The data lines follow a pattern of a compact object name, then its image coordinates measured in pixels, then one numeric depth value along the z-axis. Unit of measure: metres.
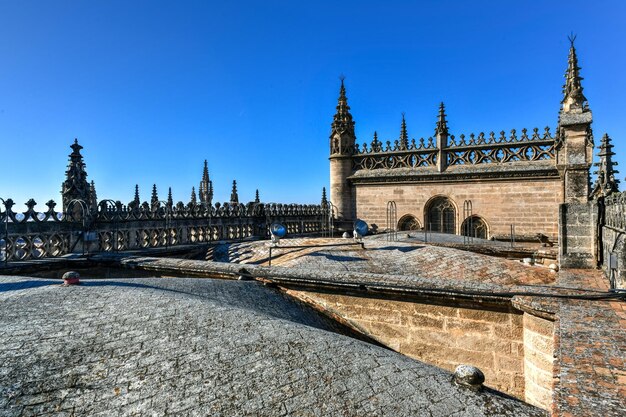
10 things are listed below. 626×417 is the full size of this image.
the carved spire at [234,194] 25.59
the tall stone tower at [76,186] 11.80
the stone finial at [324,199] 27.23
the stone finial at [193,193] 39.67
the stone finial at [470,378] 3.37
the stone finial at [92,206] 12.51
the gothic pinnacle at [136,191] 38.12
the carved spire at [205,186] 39.34
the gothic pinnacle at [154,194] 34.92
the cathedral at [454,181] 19.55
